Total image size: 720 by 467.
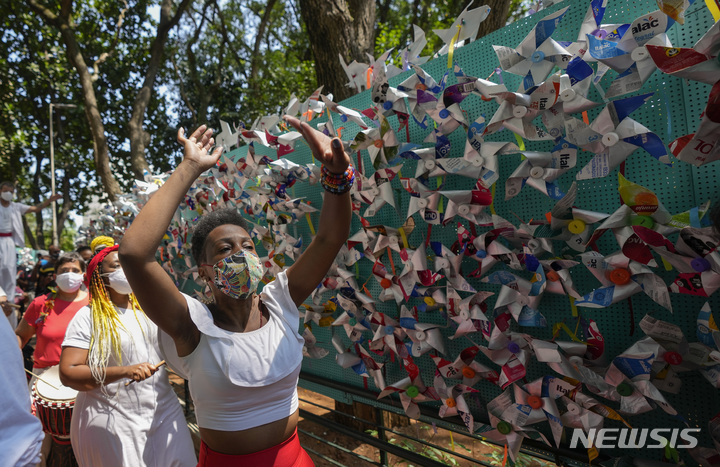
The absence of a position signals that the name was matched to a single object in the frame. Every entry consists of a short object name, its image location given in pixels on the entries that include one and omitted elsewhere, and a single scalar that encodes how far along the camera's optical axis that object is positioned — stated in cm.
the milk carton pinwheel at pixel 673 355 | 135
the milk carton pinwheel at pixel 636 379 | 143
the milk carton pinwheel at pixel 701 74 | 117
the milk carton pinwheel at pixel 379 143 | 209
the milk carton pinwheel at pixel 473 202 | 182
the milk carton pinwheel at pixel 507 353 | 176
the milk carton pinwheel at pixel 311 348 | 282
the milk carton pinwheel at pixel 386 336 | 226
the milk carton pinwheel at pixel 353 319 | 249
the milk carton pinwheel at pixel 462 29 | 184
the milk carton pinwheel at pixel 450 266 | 193
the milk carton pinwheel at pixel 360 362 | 238
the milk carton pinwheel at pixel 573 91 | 149
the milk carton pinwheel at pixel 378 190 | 216
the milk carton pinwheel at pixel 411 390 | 217
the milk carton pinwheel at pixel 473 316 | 187
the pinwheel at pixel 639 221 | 138
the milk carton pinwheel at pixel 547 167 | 160
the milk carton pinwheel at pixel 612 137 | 141
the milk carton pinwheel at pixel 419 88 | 191
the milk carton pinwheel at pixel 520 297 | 170
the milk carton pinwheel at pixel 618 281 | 143
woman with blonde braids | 206
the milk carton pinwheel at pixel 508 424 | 178
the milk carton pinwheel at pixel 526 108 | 155
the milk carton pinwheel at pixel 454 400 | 195
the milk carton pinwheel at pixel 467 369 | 191
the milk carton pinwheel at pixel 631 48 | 133
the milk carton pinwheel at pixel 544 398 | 166
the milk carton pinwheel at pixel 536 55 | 153
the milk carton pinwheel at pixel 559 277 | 162
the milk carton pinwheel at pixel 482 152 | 174
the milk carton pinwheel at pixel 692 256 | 127
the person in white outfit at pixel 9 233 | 587
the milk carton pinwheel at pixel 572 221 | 156
